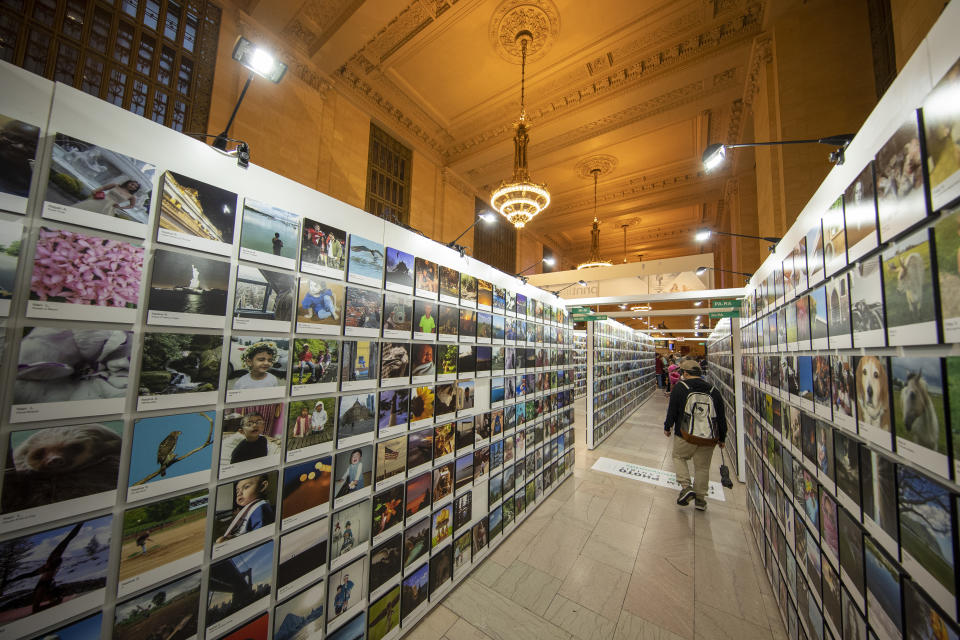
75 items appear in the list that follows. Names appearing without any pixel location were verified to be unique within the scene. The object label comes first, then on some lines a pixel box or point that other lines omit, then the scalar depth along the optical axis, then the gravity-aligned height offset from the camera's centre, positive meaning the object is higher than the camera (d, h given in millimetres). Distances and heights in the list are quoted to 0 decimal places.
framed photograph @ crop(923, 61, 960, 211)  870 +598
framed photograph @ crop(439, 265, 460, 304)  2750 +479
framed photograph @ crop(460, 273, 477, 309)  2973 +473
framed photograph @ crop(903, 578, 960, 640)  925 -772
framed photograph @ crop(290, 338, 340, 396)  1763 -152
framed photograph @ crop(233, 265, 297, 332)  1566 +180
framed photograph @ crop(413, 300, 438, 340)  2484 +163
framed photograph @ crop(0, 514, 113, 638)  1035 -806
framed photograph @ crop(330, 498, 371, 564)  1959 -1160
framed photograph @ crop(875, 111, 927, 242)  1016 +573
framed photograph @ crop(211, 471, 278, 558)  1496 -823
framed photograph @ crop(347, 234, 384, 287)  2059 +491
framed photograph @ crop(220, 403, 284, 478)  1509 -480
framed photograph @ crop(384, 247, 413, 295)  2293 +485
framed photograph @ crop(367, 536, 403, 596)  2178 -1483
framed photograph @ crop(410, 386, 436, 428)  2457 -483
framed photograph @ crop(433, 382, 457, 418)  2675 -471
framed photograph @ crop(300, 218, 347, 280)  1837 +504
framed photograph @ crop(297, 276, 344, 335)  1797 +181
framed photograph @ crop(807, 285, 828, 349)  1733 +204
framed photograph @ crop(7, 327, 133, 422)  1064 -149
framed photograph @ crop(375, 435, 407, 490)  2217 -809
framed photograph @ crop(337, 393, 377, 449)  1977 -486
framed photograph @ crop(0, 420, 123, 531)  1037 -475
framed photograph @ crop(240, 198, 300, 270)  1615 +510
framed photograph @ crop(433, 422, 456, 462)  2658 -801
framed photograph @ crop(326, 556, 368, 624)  1945 -1508
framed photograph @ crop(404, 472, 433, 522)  2426 -1136
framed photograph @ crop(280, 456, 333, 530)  1731 -824
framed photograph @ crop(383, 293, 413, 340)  2254 +173
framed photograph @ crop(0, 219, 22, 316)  1030 +223
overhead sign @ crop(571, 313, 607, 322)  6367 +566
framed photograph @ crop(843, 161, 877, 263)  1271 +569
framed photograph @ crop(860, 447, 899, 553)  1191 -530
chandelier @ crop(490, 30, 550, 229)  6242 +2958
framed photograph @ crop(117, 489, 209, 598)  1257 -822
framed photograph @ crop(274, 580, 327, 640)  1712 -1471
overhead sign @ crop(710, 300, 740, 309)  5082 +738
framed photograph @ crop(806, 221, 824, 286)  1779 +546
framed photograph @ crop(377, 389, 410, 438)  2219 -487
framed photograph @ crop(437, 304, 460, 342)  2723 +156
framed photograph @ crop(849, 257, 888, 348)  1227 +199
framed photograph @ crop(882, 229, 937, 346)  974 +209
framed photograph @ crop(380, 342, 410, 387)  2230 -157
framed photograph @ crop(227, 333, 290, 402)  1537 -152
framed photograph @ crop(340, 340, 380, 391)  1995 -151
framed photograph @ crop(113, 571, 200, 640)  1247 -1093
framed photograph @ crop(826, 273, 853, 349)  1480 +202
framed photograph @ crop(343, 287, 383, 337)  2023 +170
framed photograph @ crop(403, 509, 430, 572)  2410 -1477
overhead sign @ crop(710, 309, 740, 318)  5117 +599
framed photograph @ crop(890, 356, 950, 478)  941 -164
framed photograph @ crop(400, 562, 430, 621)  2400 -1833
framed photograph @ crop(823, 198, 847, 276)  1516 +545
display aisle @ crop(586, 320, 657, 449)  7066 -739
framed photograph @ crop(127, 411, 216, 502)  1268 -481
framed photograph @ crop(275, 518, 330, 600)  1724 -1176
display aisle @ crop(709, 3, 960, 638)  923 -64
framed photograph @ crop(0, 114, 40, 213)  1045 +534
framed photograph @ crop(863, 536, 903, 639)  1168 -864
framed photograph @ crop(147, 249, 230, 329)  1329 +179
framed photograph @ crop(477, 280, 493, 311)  3205 +473
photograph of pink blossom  1102 +210
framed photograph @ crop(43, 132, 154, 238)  1132 +517
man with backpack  4270 -967
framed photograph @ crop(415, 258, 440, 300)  2518 +477
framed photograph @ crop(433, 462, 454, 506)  2660 -1135
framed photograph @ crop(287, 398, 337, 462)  1745 -480
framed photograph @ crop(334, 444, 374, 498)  1971 -801
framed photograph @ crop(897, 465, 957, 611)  923 -525
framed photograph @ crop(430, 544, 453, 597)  2645 -1842
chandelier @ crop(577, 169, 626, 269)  10391 +3033
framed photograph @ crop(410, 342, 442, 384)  2465 -159
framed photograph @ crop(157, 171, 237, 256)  1370 +515
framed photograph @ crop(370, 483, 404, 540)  2197 -1146
